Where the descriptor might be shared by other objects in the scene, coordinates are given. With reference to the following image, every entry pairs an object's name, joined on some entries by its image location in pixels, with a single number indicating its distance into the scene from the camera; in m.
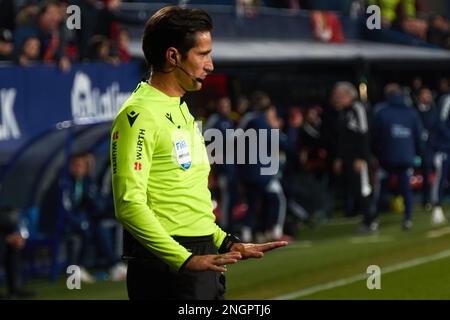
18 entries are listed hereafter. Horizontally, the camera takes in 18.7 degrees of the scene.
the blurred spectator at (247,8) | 21.52
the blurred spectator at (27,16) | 13.98
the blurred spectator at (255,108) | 15.98
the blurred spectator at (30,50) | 13.02
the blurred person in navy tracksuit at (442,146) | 19.69
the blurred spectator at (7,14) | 13.90
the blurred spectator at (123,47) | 14.67
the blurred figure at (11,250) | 11.85
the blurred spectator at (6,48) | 12.98
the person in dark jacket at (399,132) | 17.80
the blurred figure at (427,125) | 19.98
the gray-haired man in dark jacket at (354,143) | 17.42
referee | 4.84
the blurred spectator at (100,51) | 13.91
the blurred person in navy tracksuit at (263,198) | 16.26
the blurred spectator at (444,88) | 20.15
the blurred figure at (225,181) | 15.96
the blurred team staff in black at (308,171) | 18.41
